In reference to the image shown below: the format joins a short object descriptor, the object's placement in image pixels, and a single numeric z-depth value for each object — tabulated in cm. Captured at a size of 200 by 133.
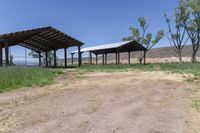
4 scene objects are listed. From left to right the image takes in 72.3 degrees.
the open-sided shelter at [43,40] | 993
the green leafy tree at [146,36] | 2056
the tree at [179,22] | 2001
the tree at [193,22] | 1887
